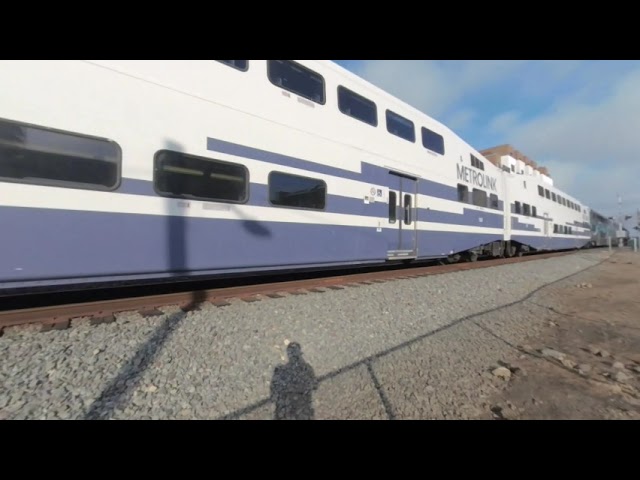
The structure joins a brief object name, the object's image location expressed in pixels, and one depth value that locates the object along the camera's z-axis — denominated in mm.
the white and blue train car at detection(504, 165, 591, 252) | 14492
